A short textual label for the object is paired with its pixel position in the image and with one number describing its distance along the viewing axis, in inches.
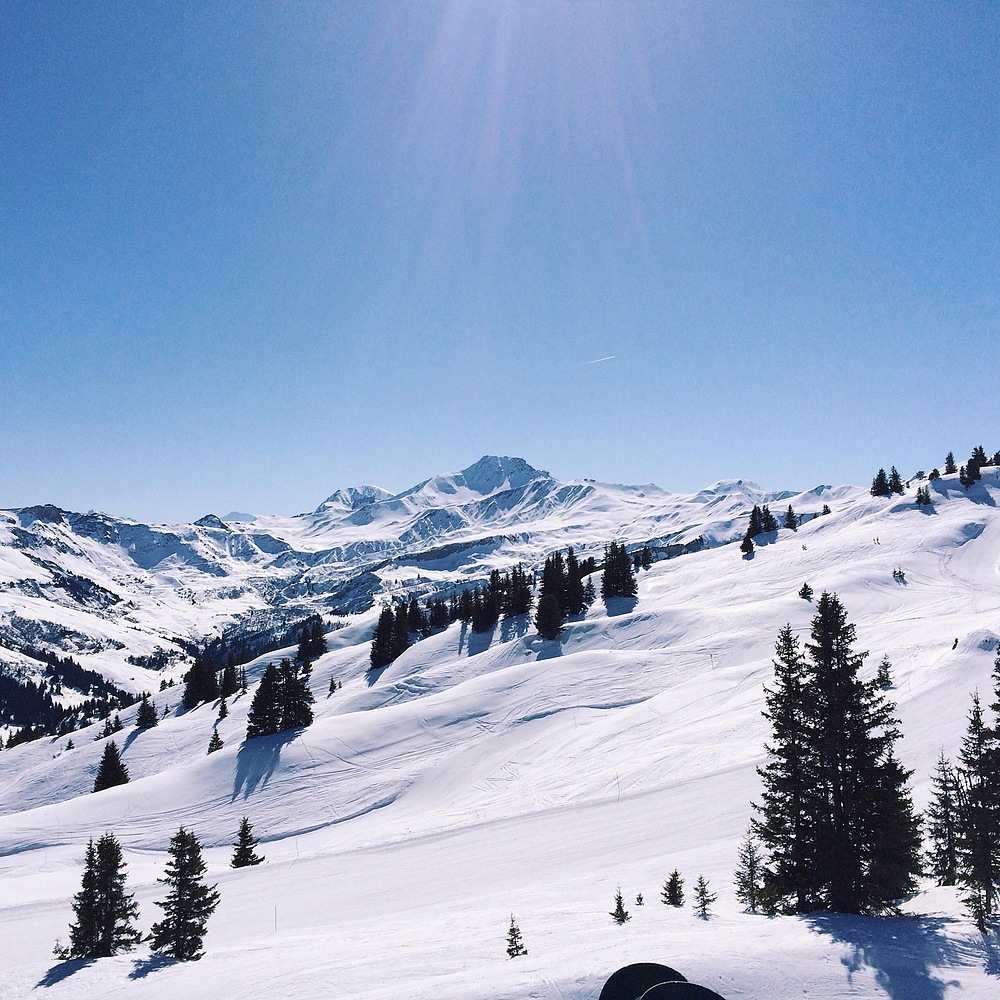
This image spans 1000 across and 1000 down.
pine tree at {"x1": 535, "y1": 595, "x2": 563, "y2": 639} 2571.4
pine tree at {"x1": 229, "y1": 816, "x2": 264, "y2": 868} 1347.2
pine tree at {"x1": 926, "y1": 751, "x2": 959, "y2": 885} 679.7
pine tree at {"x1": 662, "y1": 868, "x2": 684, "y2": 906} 658.2
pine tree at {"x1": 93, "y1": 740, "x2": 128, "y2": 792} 2126.0
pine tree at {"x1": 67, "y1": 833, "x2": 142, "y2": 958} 772.6
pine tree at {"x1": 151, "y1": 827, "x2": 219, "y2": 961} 757.9
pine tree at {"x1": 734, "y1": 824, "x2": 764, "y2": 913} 628.1
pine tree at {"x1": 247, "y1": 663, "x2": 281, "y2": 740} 2123.5
